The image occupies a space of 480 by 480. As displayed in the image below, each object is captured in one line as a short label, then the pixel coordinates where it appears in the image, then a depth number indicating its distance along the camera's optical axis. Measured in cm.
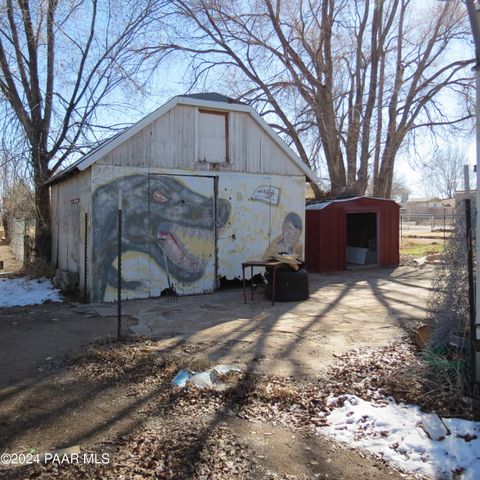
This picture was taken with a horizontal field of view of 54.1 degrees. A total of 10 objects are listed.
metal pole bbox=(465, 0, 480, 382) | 444
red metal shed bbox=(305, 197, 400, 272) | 1585
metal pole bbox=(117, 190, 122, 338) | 651
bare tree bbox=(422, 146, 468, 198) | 7444
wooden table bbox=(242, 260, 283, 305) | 988
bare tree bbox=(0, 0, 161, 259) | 1423
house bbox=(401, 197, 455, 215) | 8426
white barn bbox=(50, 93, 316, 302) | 1027
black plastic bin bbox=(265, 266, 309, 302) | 1020
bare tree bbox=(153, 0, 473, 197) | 2294
